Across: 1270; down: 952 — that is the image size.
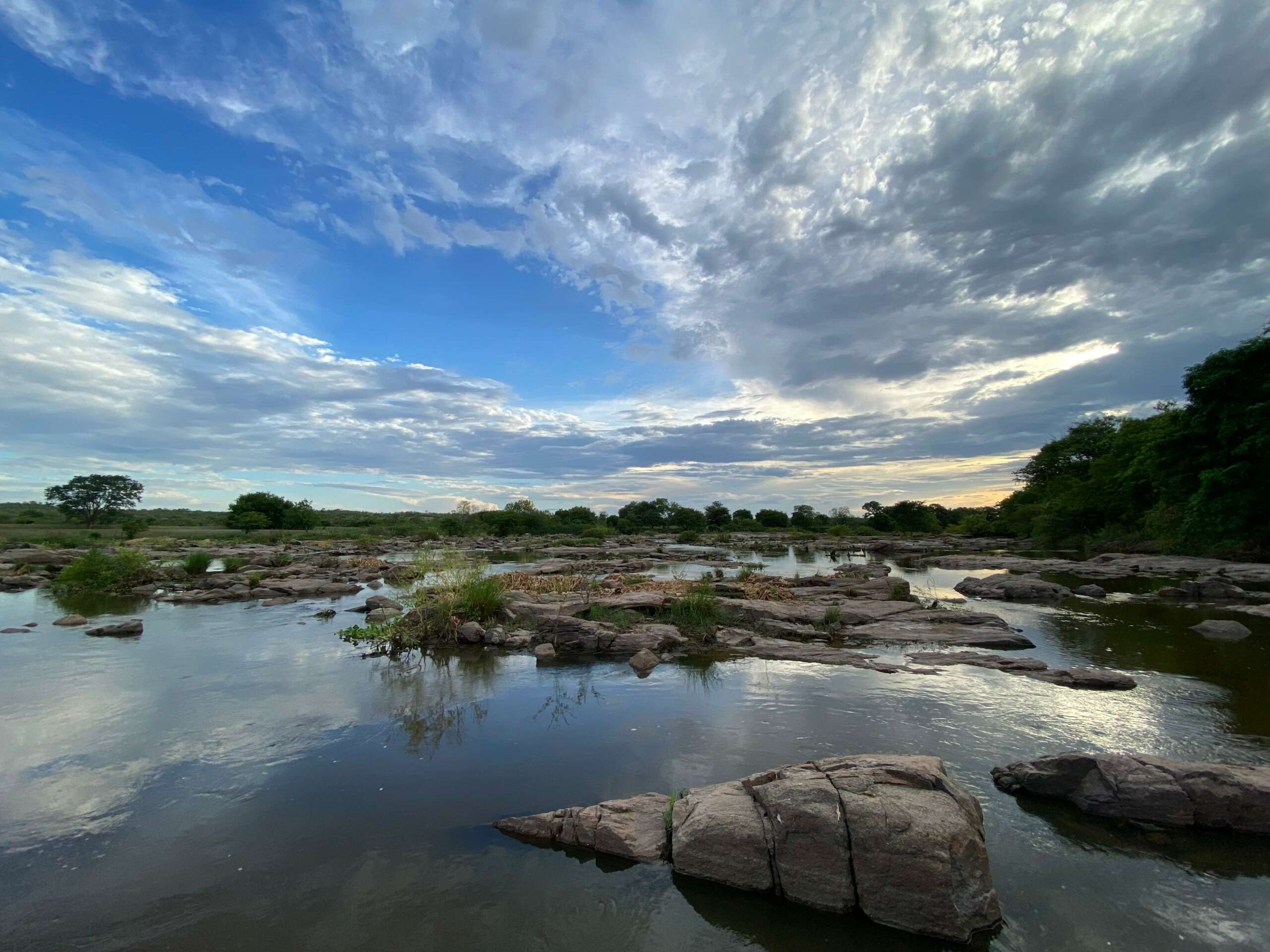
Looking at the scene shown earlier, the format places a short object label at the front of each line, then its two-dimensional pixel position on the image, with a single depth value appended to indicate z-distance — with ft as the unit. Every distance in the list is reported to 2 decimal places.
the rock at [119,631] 44.73
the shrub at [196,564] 79.30
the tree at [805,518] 338.75
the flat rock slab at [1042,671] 31.37
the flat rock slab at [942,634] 43.01
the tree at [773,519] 351.05
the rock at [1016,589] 65.46
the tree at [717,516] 367.04
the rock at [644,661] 36.01
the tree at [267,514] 233.14
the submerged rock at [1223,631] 41.65
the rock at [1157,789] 16.44
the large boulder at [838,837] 12.92
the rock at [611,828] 15.88
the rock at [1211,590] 60.34
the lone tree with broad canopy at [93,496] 239.09
